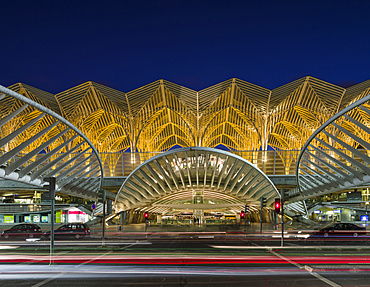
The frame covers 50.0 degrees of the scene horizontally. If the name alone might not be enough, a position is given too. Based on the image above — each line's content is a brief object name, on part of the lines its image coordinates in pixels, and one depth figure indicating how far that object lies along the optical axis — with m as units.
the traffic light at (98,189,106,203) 23.59
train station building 35.28
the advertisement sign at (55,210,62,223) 65.53
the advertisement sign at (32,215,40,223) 62.12
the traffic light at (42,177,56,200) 15.20
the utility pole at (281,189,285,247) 23.01
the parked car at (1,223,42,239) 34.53
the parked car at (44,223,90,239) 30.91
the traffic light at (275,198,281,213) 23.92
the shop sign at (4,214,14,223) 61.41
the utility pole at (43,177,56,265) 15.20
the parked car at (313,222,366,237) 31.09
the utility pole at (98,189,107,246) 23.56
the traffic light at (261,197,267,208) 34.00
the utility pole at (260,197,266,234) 33.99
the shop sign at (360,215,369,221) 61.91
